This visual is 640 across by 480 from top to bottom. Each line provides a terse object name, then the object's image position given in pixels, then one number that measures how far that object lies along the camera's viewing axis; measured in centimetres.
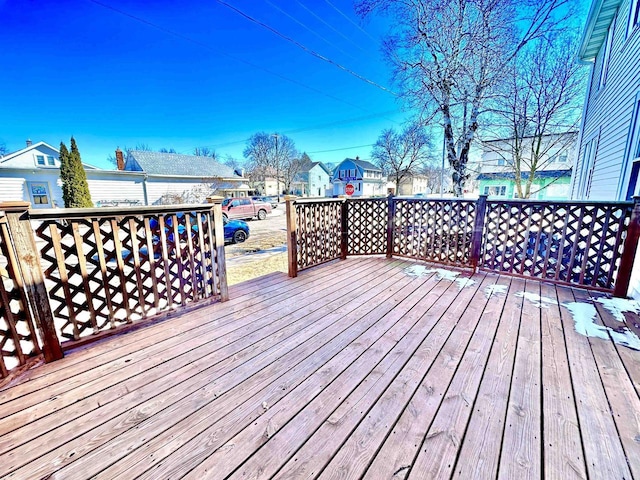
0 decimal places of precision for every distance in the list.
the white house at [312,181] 3681
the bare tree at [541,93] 699
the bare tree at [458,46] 529
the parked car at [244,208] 1295
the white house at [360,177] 3244
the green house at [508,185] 1448
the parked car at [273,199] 2080
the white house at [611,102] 355
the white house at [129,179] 1335
